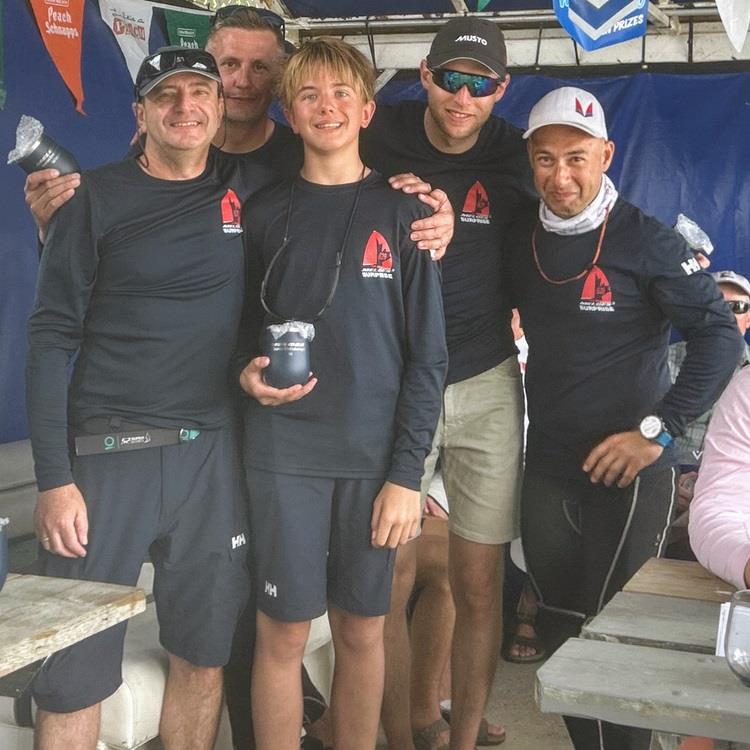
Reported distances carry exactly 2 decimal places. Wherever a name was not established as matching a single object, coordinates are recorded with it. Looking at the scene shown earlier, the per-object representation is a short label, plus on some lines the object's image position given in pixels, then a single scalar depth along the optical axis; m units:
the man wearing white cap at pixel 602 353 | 2.58
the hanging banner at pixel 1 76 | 4.14
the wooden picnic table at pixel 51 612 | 1.55
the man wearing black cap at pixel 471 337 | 2.74
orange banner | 4.30
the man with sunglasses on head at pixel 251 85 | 2.78
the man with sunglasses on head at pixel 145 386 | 2.32
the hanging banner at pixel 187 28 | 4.91
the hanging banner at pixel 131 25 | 4.70
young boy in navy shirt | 2.42
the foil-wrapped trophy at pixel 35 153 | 2.35
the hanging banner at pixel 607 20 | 3.81
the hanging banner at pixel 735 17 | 2.88
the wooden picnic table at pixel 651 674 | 1.28
